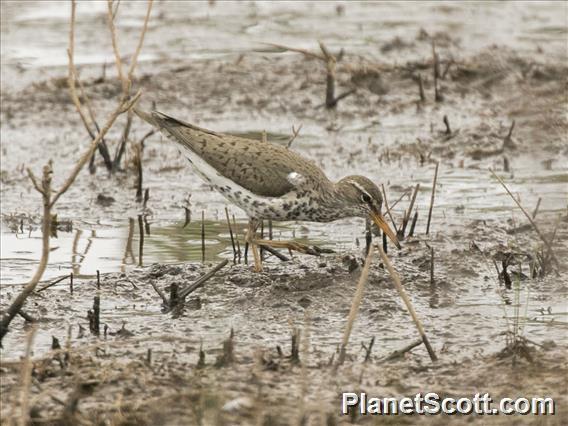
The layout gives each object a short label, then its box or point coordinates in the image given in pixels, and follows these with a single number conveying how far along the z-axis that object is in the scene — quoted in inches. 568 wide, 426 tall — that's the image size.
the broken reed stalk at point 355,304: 497.7
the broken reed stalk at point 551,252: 587.7
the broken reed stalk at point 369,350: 529.0
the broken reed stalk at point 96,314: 570.6
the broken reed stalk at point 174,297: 616.4
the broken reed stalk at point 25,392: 417.9
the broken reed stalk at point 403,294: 502.0
